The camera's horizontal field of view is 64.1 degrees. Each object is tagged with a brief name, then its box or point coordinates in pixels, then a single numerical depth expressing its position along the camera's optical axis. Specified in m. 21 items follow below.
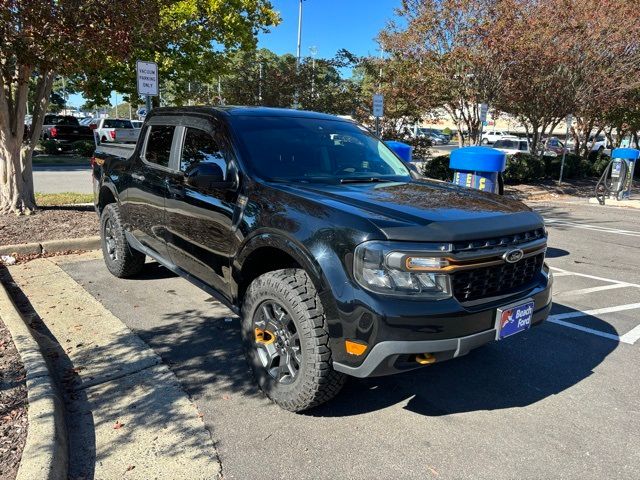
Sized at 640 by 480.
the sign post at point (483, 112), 14.56
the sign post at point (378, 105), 10.75
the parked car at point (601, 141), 45.74
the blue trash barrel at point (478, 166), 7.10
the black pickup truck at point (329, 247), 2.67
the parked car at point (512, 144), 29.67
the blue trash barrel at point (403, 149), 7.79
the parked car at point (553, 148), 33.47
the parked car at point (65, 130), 26.05
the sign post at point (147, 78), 7.84
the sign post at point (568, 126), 17.00
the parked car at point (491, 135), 43.88
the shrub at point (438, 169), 15.36
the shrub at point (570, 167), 19.27
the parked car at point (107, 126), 23.93
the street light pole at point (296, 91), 19.88
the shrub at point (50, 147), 23.39
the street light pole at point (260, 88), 19.86
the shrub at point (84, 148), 22.69
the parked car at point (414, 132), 16.77
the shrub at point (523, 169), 17.23
